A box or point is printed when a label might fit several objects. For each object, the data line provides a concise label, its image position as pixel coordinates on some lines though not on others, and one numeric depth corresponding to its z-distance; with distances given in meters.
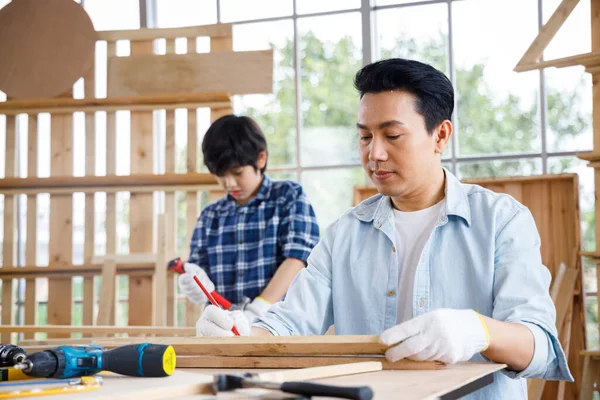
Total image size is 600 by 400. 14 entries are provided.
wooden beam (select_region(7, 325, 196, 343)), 3.23
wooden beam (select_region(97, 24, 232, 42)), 4.64
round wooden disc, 4.72
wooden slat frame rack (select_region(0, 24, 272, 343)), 4.51
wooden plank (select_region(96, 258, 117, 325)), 4.41
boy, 3.12
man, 1.82
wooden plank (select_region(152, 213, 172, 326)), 4.23
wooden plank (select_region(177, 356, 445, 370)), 1.57
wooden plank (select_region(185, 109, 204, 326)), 4.33
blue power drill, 1.30
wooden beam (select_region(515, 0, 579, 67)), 3.91
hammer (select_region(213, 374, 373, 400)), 1.06
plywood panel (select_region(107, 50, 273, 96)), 4.49
